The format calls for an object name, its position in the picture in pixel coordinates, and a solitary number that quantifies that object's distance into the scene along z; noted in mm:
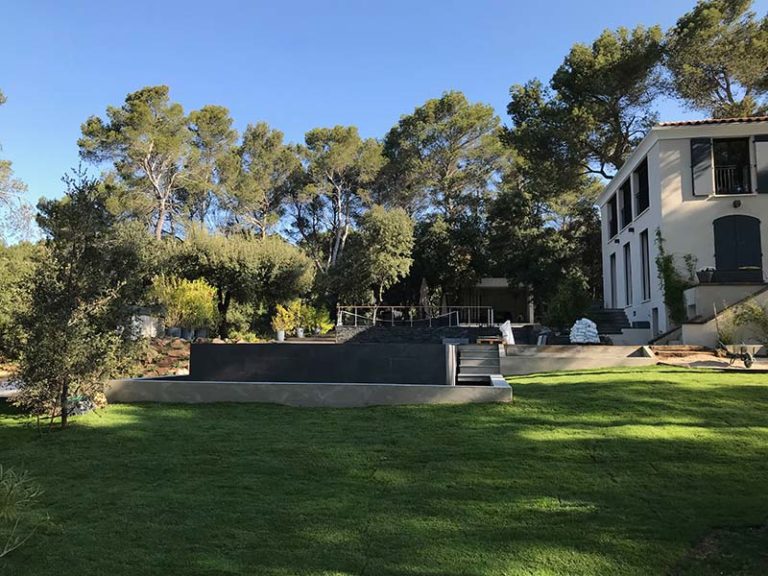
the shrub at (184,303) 18734
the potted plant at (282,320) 25984
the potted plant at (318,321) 29000
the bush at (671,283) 15664
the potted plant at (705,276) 14305
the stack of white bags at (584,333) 14914
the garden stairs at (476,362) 11203
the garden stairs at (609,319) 18789
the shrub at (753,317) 12547
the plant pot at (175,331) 19375
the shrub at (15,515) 3401
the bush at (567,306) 18516
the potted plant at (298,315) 26953
